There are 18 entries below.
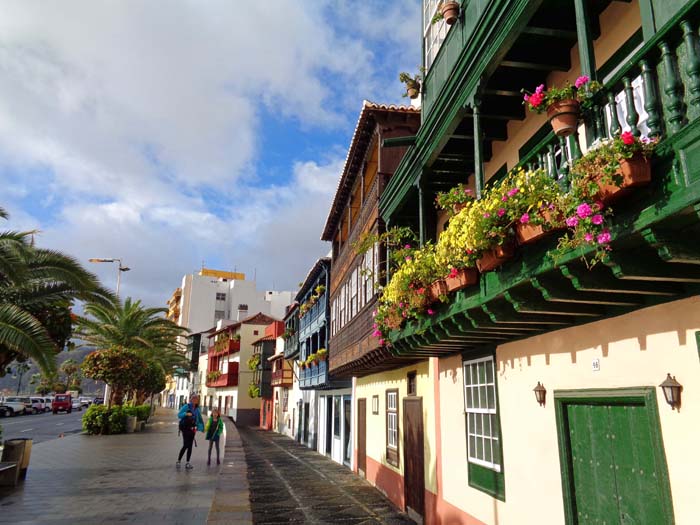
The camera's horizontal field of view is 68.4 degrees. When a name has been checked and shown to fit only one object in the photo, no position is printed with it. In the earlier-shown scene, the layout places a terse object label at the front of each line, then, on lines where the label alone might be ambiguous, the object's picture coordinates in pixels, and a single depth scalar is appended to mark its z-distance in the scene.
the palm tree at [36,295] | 10.55
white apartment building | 84.94
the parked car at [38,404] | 52.53
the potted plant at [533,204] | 4.15
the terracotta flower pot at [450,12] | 7.96
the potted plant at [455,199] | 6.07
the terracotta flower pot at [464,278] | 6.05
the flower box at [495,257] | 5.03
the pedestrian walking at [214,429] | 15.37
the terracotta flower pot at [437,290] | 6.83
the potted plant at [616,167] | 3.35
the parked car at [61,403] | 54.98
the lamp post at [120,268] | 41.41
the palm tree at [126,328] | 27.84
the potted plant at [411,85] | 10.02
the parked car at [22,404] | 47.16
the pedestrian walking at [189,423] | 14.28
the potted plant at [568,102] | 4.18
